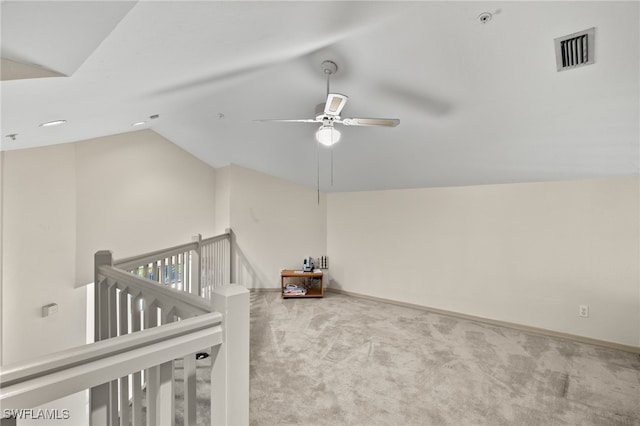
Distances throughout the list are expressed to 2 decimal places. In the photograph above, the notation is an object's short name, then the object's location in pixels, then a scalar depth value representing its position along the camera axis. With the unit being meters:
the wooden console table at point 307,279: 5.00
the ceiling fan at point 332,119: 2.01
